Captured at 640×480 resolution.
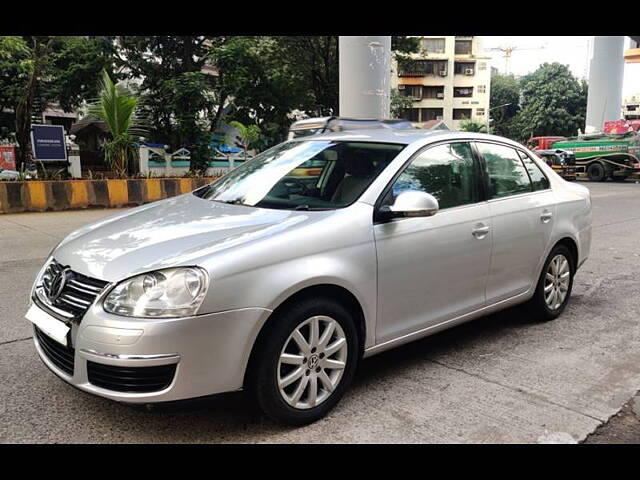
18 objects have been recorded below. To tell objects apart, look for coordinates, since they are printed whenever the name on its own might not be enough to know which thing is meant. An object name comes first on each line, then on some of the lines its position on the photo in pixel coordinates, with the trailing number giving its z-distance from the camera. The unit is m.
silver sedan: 2.56
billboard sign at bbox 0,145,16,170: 14.56
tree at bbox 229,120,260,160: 19.94
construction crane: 101.94
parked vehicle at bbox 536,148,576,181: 25.17
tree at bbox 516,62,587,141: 61.91
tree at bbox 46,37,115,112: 24.06
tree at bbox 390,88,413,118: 44.41
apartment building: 67.19
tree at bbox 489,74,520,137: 77.63
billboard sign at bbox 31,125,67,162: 12.89
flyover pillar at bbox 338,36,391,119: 8.55
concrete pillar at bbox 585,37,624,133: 31.09
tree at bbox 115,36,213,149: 24.67
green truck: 23.88
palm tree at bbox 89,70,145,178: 12.38
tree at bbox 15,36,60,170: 14.47
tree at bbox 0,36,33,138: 12.93
